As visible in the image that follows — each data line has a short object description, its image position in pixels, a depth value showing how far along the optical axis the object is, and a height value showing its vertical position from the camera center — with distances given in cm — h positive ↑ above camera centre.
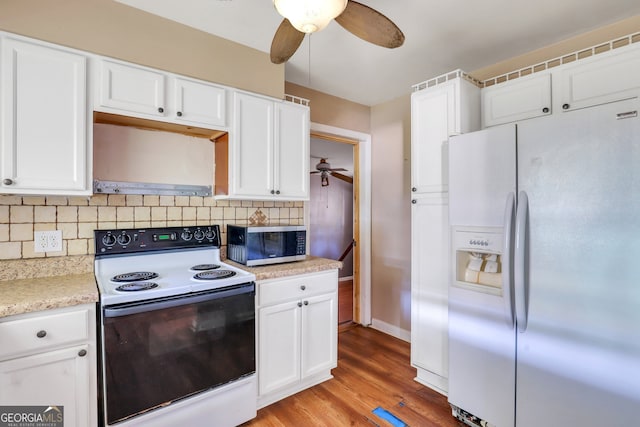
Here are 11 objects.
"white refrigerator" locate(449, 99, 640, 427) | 136 -30
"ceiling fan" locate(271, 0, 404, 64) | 119 +83
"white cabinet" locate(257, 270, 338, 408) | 201 -83
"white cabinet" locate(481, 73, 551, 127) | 204 +79
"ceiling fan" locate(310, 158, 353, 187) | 488 +70
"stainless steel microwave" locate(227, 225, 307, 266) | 214 -22
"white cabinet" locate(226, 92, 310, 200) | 221 +48
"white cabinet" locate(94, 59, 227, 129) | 176 +73
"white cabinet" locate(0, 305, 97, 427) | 129 -65
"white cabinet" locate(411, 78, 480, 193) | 218 +66
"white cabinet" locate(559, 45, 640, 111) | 172 +79
